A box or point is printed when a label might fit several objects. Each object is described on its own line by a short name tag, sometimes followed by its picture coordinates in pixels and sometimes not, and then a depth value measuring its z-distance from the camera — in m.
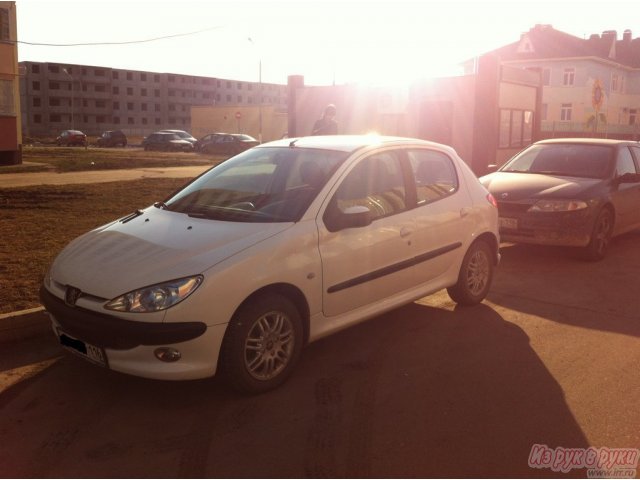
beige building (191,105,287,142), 59.31
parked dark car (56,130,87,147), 50.19
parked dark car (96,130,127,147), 51.10
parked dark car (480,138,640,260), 8.00
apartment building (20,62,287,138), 96.00
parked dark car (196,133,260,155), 39.03
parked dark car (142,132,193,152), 43.72
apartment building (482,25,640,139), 51.91
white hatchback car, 3.75
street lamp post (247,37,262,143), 57.64
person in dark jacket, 10.23
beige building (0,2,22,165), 23.81
